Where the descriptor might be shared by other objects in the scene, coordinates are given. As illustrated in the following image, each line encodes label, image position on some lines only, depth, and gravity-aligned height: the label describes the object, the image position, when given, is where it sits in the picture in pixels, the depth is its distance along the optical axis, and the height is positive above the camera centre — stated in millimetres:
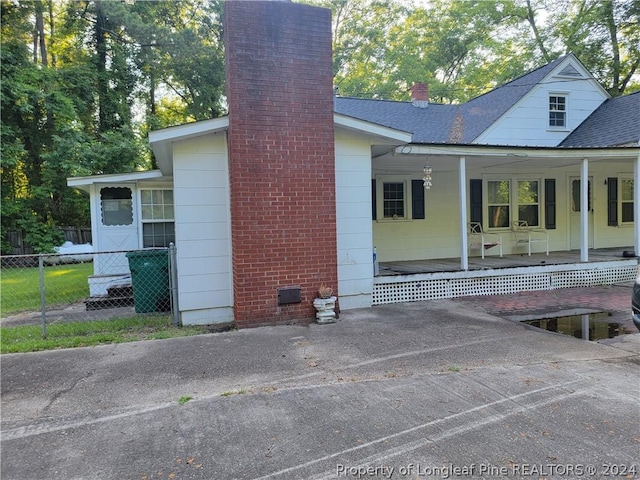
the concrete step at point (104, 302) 7566 -1322
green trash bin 6730 -753
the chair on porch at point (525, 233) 10633 -256
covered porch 7391 -1047
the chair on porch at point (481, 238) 9914 -352
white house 5809 +808
